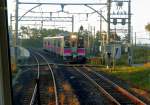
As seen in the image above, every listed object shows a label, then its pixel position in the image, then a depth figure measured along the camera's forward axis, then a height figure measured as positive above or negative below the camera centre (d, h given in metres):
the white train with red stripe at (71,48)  35.88 -2.29
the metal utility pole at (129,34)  34.22 -1.17
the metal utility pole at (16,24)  28.36 -0.16
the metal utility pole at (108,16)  32.64 +0.36
